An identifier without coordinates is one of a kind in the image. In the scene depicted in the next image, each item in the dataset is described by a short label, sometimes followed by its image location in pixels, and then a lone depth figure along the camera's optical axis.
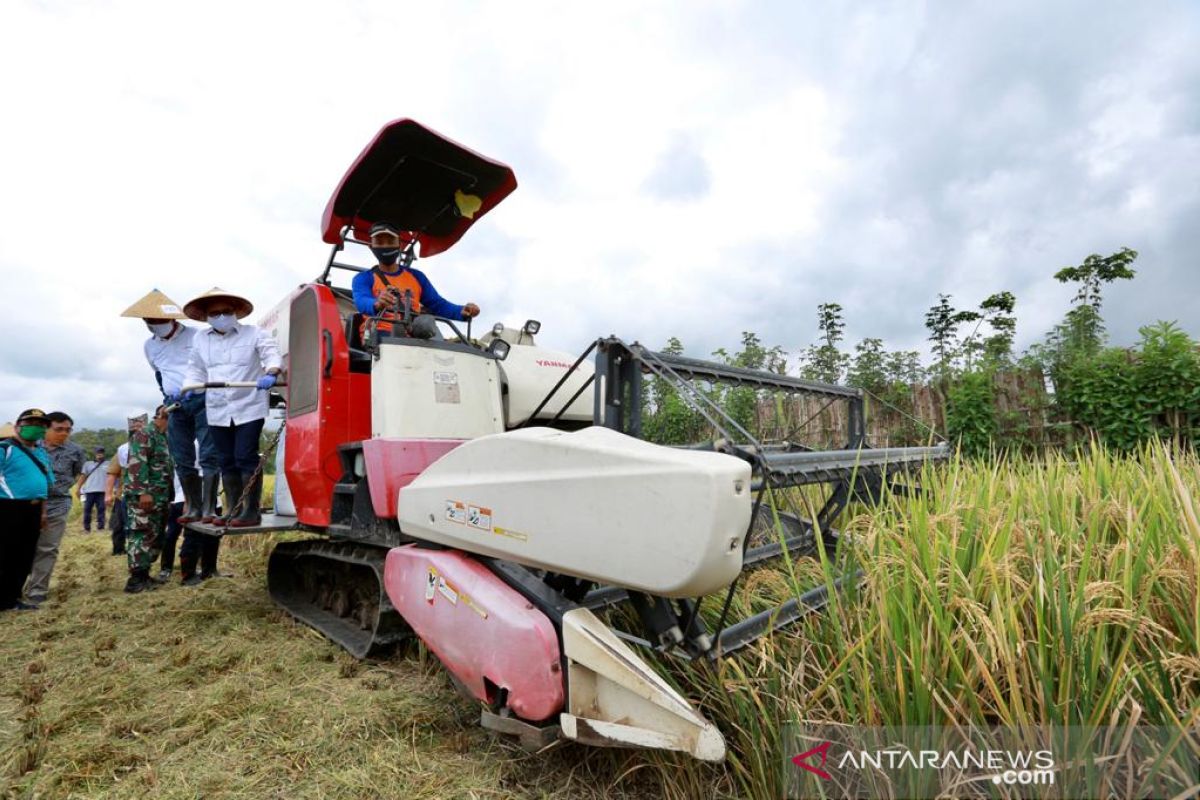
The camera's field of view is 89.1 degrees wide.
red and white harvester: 1.69
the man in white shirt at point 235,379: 4.53
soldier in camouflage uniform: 5.25
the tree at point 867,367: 10.58
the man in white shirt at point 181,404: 4.69
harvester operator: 3.50
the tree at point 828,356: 12.85
